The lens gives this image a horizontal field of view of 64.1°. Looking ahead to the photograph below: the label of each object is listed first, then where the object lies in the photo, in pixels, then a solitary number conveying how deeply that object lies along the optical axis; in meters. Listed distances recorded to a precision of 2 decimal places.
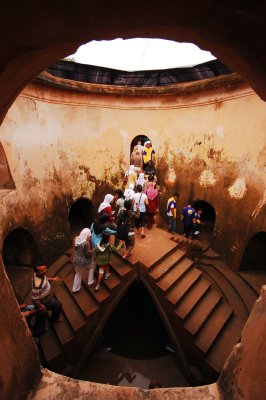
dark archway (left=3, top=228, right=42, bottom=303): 7.46
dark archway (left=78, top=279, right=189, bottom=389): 5.16
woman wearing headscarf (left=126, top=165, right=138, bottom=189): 7.59
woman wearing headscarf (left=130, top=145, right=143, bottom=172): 8.21
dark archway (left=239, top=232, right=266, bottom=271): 7.30
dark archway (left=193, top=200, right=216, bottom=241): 10.00
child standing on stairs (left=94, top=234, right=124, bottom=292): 4.80
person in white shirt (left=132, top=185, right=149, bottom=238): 6.08
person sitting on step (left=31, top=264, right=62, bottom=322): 4.27
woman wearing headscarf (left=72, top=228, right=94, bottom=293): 4.61
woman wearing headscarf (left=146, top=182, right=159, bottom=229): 6.54
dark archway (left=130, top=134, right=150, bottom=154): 10.92
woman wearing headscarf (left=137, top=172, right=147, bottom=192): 7.02
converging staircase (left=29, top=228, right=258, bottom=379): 4.90
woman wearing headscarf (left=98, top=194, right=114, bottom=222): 5.43
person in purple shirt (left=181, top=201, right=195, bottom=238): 7.80
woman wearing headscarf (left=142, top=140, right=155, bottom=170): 8.56
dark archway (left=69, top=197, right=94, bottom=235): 10.27
